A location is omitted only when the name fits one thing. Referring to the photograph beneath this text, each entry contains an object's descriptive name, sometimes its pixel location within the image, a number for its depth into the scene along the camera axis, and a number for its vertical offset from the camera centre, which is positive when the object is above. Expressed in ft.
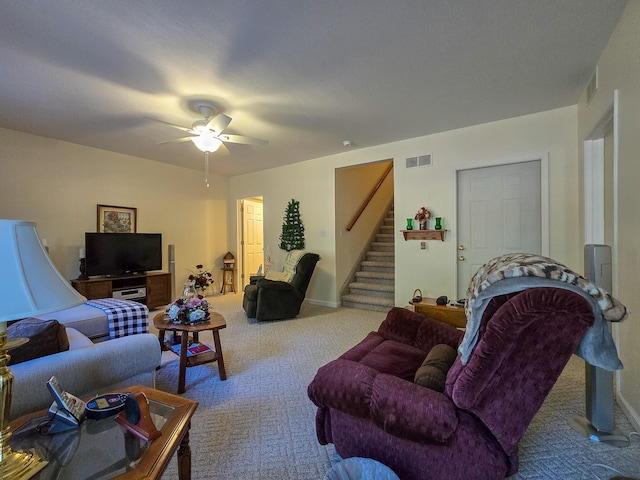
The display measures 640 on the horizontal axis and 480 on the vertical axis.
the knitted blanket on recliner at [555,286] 3.29 -0.67
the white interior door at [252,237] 21.33 +0.21
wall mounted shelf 12.91 +0.25
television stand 13.20 -2.23
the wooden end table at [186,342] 7.31 -2.65
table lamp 2.30 -0.43
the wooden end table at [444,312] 8.98 -2.31
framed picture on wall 14.76 +1.14
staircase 15.35 -2.29
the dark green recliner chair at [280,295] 13.09 -2.53
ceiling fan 9.18 +3.52
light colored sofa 4.28 -2.21
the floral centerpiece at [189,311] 7.95 -1.96
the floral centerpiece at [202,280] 10.58 -1.47
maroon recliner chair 3.26 -2.05
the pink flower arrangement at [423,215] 13.12 +1.11
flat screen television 13.71 -0.61
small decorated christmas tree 17.43 +0.67
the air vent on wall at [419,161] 13.20 +3.62
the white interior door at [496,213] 11.23 +1.05
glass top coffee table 2.71 -2.13
